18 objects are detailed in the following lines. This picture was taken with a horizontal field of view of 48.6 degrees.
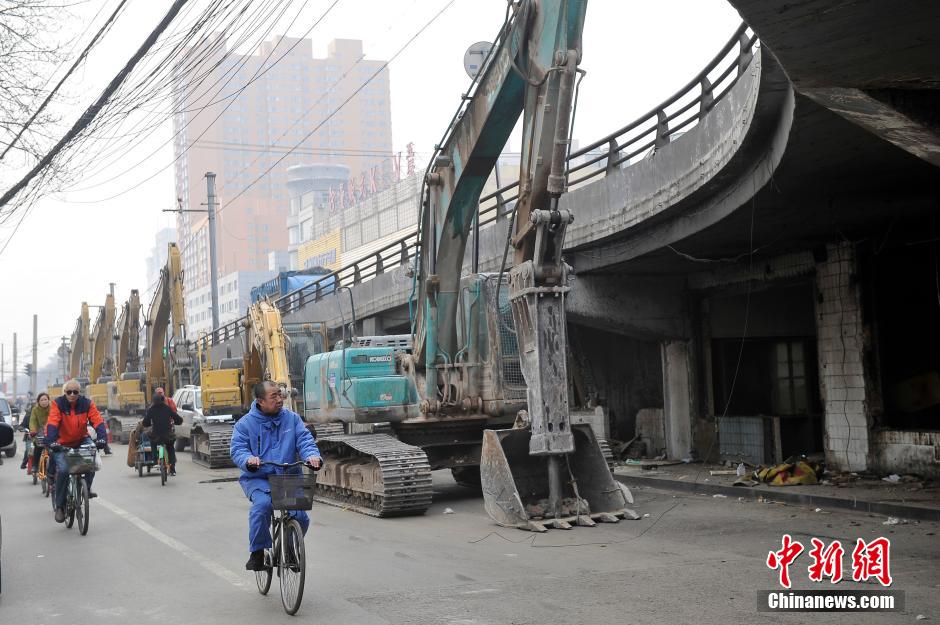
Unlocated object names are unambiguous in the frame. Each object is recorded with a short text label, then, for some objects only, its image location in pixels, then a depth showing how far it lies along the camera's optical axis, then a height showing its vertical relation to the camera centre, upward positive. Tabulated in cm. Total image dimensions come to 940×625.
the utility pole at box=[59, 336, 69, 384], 6147 +327
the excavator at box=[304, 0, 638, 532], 1203 +42
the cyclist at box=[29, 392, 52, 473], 1725 -16
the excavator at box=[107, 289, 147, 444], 3538 +71
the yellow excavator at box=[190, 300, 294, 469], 2086 +39
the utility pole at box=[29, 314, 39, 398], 9298 +615
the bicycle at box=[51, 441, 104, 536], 1256 -92
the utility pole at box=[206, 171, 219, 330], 4162 +610
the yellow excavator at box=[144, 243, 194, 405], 3000 +192
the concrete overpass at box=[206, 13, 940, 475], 841 +200
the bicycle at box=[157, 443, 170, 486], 1908 -112
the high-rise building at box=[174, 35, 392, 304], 17688 +3550
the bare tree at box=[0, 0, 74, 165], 1440 +469
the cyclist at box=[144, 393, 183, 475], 1984 -40
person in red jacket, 1280 -25
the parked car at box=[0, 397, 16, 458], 2903 -20
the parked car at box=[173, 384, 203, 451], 2769 -14
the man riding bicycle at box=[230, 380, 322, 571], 798 -41
